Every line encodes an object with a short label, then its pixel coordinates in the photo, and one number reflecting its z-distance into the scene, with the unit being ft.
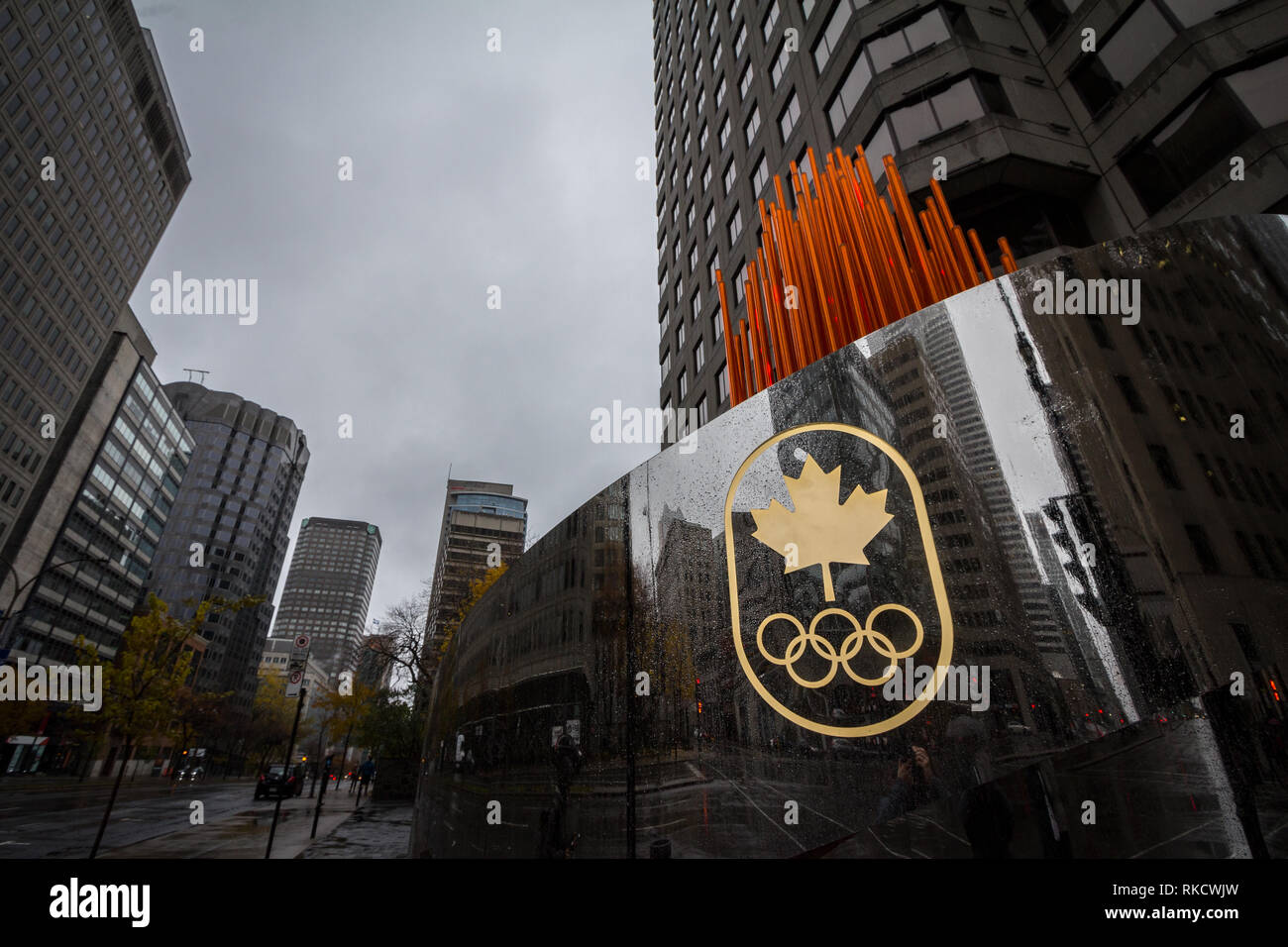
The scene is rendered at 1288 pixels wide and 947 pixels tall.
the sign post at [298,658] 48.67
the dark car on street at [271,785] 94.20
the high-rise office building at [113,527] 195.52
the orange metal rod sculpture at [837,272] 23.08
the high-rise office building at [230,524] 340.18
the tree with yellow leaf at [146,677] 94.38
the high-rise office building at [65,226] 164.55
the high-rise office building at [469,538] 169.17
